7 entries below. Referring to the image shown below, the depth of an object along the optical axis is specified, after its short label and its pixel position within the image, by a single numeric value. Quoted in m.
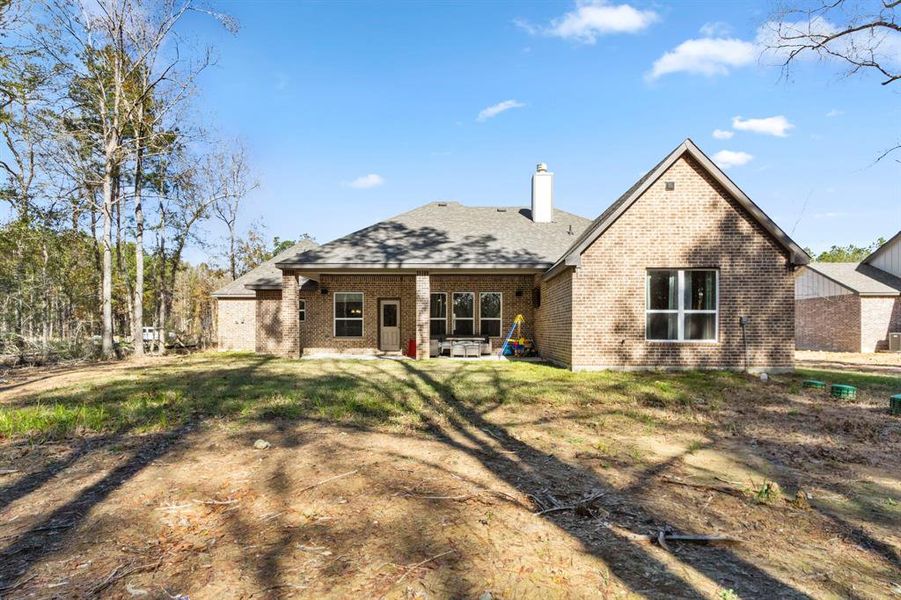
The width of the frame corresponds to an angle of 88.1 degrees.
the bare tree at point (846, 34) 14.38
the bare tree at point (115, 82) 15.81
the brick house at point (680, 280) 11.77
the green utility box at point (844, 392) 8.83
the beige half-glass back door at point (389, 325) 18.06
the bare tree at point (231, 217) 31.86
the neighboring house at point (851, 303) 22.67
